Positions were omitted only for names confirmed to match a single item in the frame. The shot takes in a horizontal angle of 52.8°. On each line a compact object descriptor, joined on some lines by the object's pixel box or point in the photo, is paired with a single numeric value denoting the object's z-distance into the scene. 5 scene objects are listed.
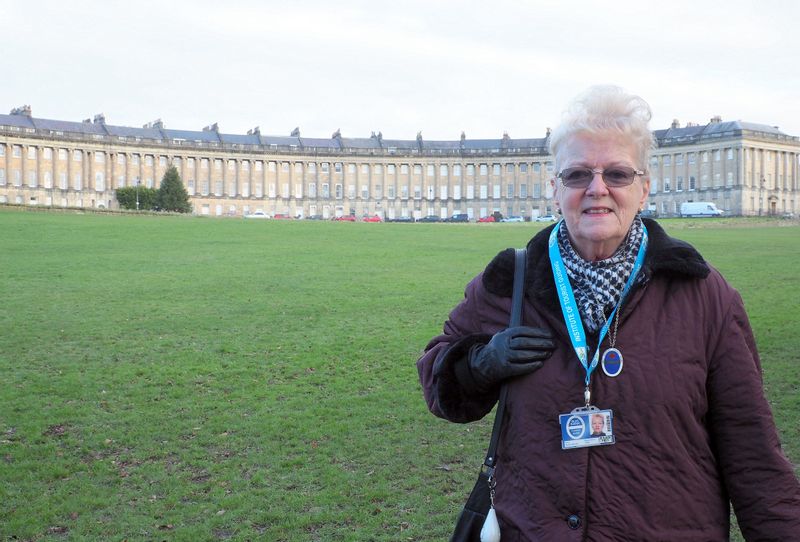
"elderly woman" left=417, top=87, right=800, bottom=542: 2.71
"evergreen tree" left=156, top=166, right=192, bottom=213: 73.25
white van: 80.03
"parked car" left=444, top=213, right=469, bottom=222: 94.92
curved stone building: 93.06
